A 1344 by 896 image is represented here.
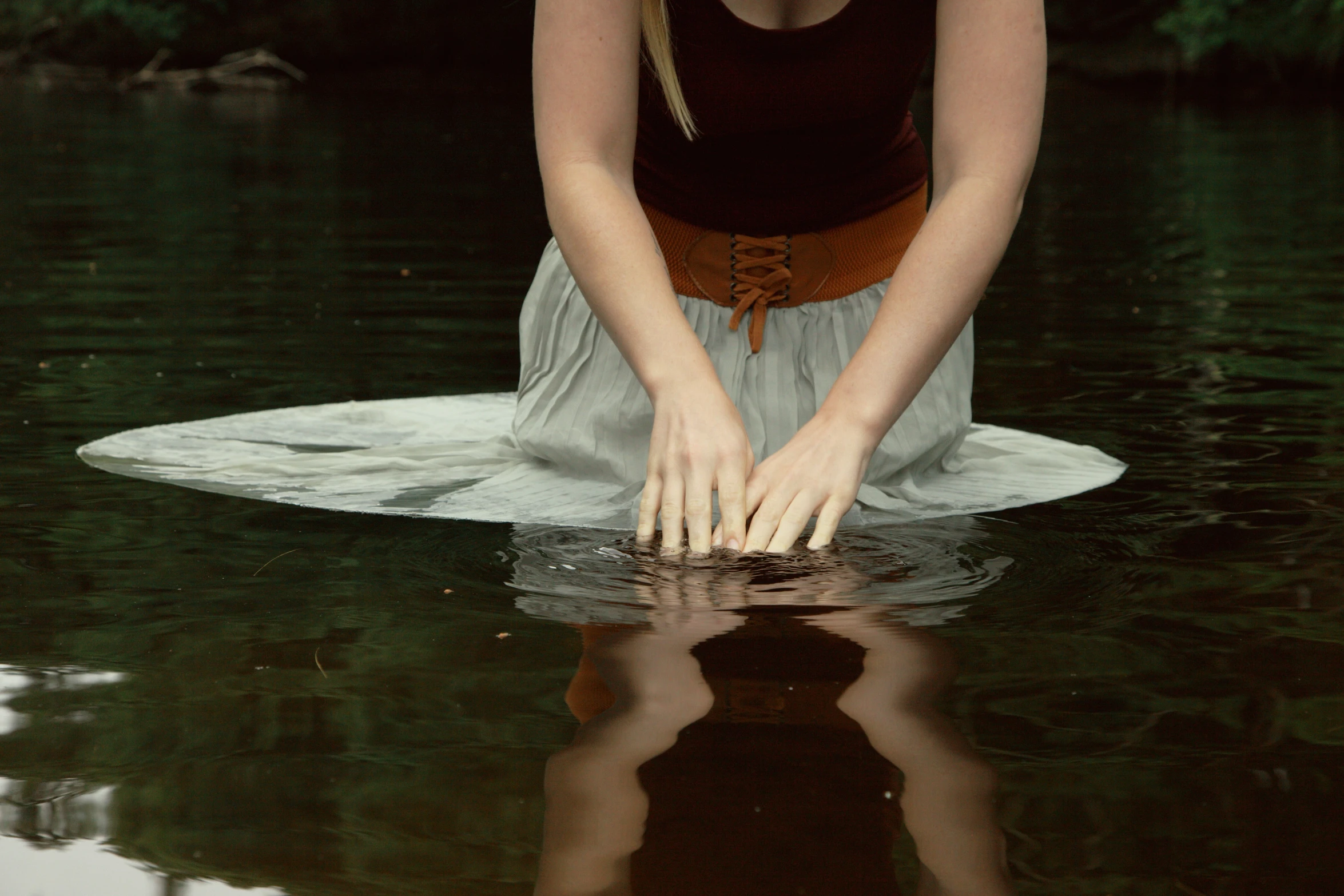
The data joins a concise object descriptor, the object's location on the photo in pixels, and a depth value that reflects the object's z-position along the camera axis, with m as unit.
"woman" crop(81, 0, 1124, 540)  4.93
